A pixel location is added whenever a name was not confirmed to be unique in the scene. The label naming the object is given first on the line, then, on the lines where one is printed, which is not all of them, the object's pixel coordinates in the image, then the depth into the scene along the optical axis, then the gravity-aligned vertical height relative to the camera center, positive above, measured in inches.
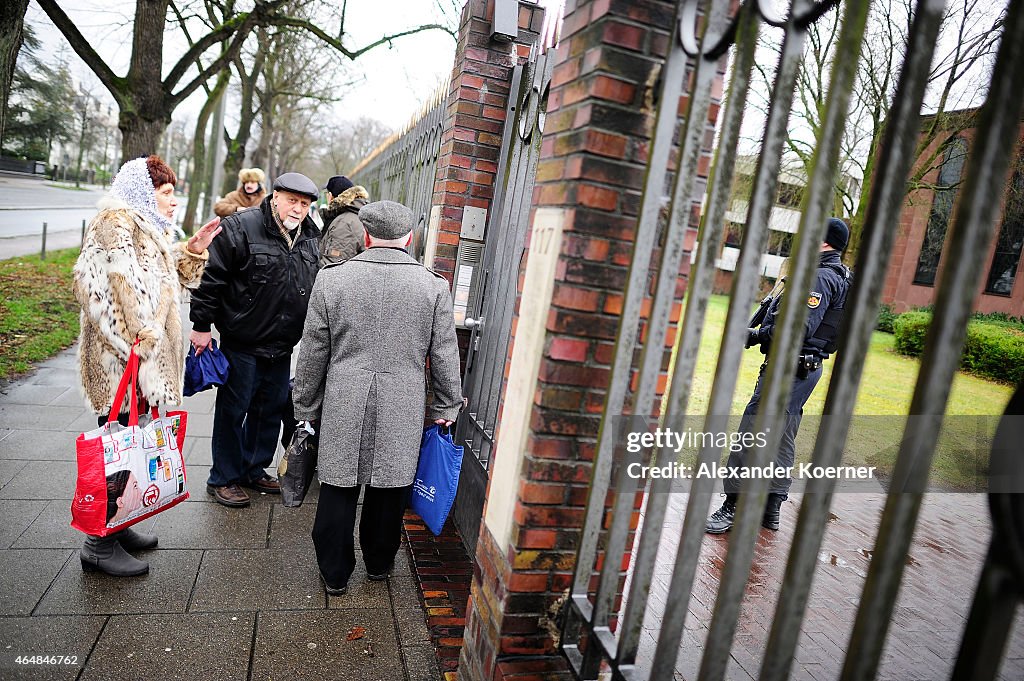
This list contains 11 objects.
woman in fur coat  121.2 -20.6
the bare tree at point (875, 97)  488.7 +179.4
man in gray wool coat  125.2 -26.8
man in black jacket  154.8 -22.1
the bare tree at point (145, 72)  342.0 +62.0
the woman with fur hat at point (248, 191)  207.9 +5.7
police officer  165.9 -9.3
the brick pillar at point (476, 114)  173.5 +34.5
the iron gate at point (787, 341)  42.6 -3.5
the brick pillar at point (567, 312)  80.7 -6.4
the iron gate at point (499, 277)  143.6 -6.0
